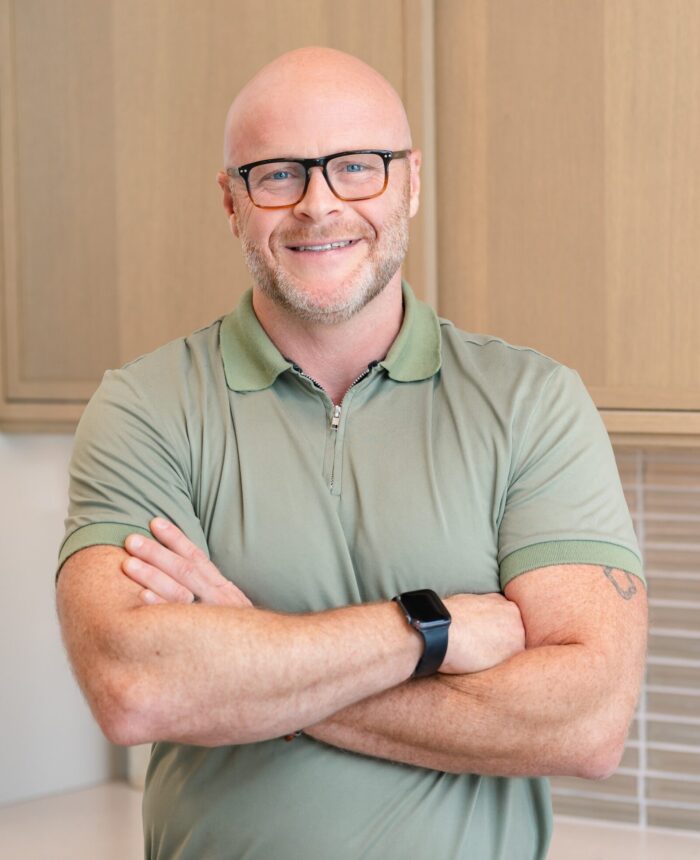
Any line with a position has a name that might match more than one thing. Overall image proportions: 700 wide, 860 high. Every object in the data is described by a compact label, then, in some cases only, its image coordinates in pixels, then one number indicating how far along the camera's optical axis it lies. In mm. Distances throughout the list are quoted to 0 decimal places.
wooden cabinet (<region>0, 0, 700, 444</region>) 2229
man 1725
